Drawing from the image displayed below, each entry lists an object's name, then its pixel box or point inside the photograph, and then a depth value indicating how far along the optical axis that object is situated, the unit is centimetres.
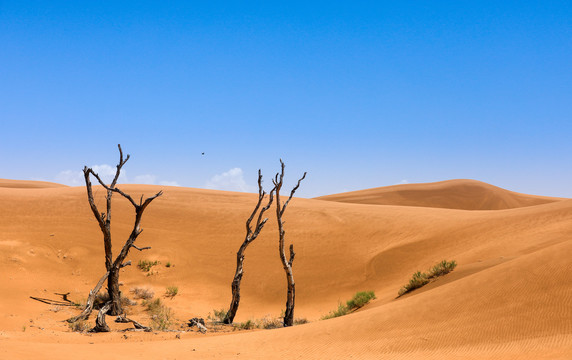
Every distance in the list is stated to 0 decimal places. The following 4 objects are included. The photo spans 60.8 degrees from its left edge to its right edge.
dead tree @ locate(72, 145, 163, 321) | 1545
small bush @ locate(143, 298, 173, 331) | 1372
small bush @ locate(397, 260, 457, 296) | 1565
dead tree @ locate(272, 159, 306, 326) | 1474
